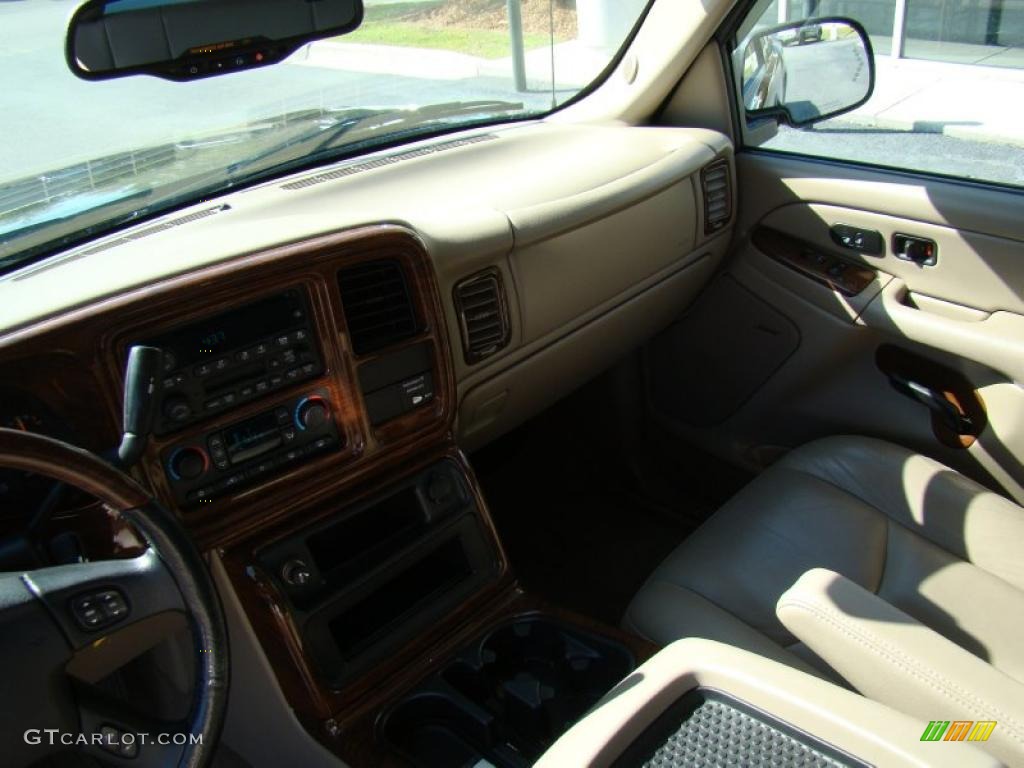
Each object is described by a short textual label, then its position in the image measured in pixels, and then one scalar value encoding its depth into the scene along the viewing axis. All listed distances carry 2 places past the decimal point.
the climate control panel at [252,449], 1.59
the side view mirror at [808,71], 2.66
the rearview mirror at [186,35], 1.60
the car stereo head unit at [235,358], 1.55
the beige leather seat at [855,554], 1.91
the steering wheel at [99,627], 1.13
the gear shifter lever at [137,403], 1.26
